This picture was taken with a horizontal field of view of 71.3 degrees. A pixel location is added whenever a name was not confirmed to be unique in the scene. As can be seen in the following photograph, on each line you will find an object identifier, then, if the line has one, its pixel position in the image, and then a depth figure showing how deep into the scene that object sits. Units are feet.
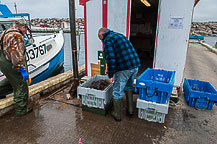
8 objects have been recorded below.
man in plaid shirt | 10.05
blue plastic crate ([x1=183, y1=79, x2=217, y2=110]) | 12.47
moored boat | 18.54
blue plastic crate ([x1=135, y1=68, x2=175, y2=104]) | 10.25
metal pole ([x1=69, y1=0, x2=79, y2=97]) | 13.53
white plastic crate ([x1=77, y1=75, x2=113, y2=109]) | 11.30
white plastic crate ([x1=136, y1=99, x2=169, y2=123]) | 10.57
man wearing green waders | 10.21
